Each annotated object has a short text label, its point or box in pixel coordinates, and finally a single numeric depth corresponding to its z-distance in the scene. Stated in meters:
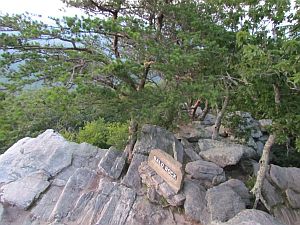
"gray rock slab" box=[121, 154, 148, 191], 7.70
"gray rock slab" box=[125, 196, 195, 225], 6.88
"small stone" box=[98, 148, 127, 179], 7.94
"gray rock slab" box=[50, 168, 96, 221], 7.44
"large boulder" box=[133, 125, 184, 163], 8.20
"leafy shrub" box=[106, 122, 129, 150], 10.43
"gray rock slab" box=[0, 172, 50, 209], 7.78
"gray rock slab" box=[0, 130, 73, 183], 8.49
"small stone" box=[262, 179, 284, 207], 7.20
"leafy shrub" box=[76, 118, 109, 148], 12.72
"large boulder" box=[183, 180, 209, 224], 6.63
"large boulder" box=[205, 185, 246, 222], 6.43
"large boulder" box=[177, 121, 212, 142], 10.19
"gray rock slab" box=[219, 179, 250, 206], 7.16
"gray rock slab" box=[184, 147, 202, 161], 8.38
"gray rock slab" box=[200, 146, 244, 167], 8.09
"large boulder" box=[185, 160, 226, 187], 7.47
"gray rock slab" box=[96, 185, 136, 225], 7.05
